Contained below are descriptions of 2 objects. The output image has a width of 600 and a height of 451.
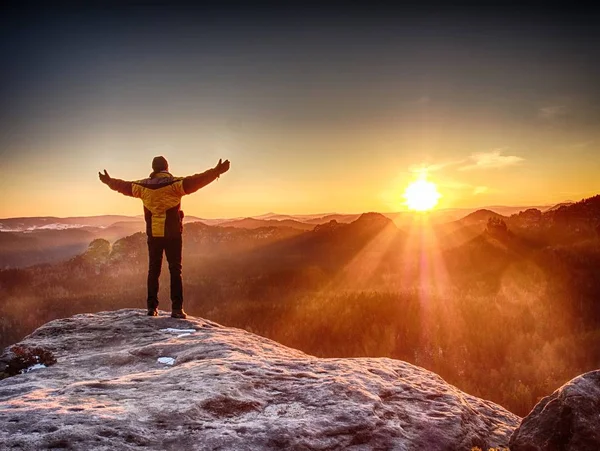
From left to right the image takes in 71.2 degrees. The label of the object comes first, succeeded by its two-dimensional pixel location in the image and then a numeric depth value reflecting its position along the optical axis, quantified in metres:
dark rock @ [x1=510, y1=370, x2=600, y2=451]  2.98
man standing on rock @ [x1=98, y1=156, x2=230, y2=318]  7.73
